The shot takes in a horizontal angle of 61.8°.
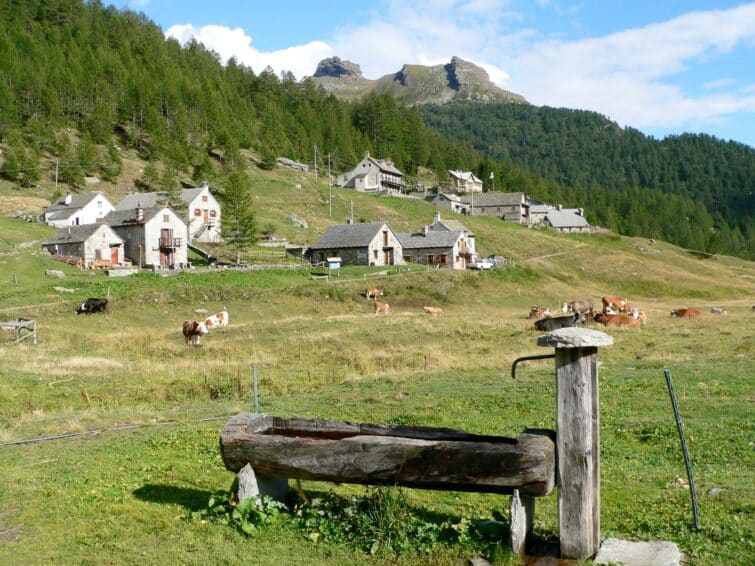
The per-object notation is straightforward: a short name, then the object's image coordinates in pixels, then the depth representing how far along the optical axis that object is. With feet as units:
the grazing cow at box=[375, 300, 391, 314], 167.84
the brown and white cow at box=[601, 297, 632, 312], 151.84
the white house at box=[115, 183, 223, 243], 269.64
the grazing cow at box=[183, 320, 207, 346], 101.71
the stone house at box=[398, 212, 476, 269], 265.13
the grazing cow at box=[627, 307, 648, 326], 121.72
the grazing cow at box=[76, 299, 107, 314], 134.82
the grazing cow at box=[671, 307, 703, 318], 130.76
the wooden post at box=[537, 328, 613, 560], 23.48
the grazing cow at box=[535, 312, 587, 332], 111.34
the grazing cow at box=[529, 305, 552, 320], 138.16
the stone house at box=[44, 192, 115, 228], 239.50
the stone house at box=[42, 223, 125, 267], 201.16
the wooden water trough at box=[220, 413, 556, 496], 23.94
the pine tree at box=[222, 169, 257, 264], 231.09
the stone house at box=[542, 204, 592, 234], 437.99
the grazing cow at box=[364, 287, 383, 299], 181.68
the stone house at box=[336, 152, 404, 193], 448.65
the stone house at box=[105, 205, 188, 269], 216.33
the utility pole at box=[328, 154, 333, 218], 353.51
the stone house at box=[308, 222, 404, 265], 241.14
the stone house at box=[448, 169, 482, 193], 529.86
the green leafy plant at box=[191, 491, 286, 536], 26.94
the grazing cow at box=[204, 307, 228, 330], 124.18
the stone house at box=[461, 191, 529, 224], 437.58
